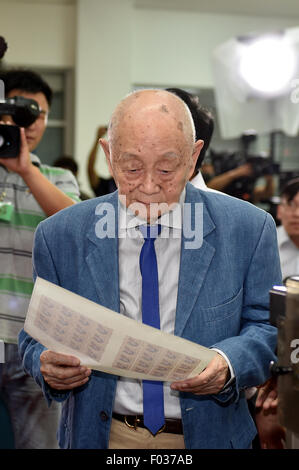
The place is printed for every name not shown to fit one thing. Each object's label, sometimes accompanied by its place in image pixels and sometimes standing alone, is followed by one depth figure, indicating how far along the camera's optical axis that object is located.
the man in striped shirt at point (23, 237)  1.77
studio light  4.40
